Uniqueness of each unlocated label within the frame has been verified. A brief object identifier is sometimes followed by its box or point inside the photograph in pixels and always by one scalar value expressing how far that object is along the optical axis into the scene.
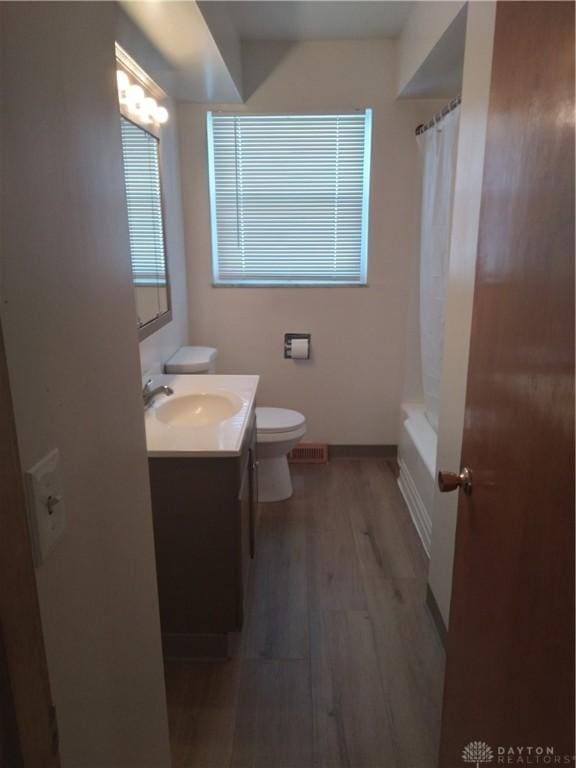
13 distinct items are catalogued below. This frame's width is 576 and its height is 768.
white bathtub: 2.54
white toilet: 2.74
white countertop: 1.65
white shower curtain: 2.51
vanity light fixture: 2.04
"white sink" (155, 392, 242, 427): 2.20
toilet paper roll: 3.39
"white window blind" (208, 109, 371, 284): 3.16
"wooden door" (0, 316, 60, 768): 0.49
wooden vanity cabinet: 1.69
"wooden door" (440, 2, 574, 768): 0.70
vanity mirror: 2.13
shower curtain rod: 2.27
